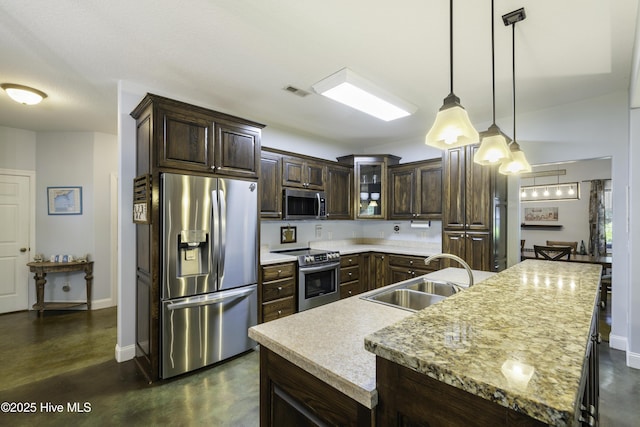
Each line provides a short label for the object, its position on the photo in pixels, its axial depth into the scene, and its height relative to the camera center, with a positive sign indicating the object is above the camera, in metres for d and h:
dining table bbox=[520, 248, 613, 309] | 3.96 -0.66
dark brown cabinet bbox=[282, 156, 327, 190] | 3.94 +0.58
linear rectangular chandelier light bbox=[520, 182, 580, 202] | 6.89 +0.53
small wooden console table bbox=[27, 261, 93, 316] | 4.09 -0.80
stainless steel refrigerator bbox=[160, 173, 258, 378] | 2.49 -0.51
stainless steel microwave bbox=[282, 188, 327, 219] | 3.90 +0.14
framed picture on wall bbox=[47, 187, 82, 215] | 4.41 +0.22
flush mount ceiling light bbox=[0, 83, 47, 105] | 2.83 +1.20
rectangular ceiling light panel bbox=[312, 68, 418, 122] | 2.63 +1.18
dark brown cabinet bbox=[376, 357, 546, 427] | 0.63 -0.46
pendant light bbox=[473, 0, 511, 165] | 1.89 +0.43
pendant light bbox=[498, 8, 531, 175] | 2.17 +0.39
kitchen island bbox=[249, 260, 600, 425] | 0.61 -0.36
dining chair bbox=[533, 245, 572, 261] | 4.27 -0.59
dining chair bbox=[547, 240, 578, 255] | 6.31 -0.66
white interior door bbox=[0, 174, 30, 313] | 4.18 -0.40
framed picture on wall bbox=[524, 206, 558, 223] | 7.38 -0.01
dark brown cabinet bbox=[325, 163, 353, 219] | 4.52 +0.36
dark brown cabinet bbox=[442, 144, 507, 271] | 3.39 +0.04
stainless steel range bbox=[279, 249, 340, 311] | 3.62 -0.82
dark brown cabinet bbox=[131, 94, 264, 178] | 2.48 +0.70
